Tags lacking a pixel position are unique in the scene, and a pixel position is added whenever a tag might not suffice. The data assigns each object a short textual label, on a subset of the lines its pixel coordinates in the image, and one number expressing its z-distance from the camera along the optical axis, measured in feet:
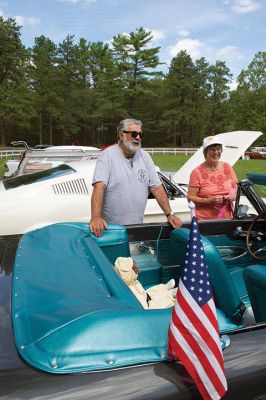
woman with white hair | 12.99
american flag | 4.31
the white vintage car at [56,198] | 15.65
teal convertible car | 4.25
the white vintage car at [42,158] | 26.73
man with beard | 10.72
